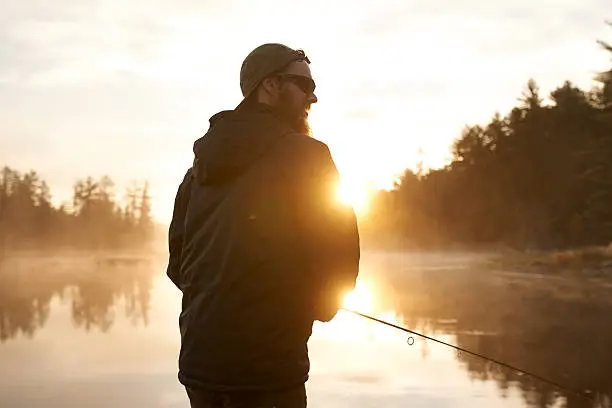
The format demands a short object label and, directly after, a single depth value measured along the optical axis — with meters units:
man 2.36
